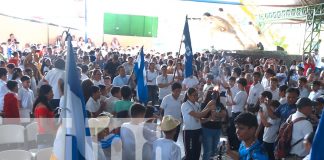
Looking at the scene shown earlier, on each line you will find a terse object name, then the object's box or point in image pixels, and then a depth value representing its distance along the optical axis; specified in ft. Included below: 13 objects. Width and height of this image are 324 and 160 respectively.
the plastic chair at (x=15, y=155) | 15.14
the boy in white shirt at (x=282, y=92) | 22.58
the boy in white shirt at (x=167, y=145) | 14.05
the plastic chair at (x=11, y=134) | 19.12
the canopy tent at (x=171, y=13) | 76.48
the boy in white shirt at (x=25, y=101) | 22.25
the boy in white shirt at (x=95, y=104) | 20.03
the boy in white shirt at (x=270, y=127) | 19.81
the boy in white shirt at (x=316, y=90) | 24.32
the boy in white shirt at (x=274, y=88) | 24.93
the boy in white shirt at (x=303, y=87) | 26.40
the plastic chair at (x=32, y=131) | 19.36
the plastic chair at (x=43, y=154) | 15.31
